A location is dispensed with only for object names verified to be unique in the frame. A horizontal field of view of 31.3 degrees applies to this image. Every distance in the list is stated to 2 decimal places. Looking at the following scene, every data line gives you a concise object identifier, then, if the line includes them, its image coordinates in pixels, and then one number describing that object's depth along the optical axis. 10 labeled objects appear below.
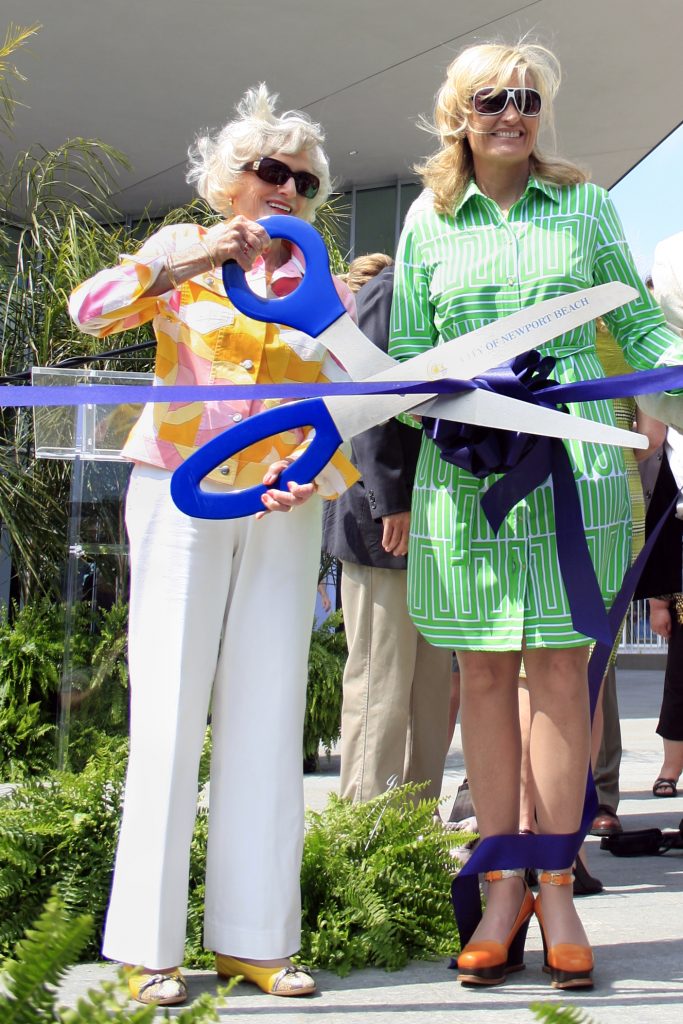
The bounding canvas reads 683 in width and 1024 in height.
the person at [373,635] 3.84
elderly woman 2.49
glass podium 3.90
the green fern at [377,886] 2.73
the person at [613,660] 3.94
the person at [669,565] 2.61
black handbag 4.29
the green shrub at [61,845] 2.76
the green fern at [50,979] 1.05
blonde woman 2.68
